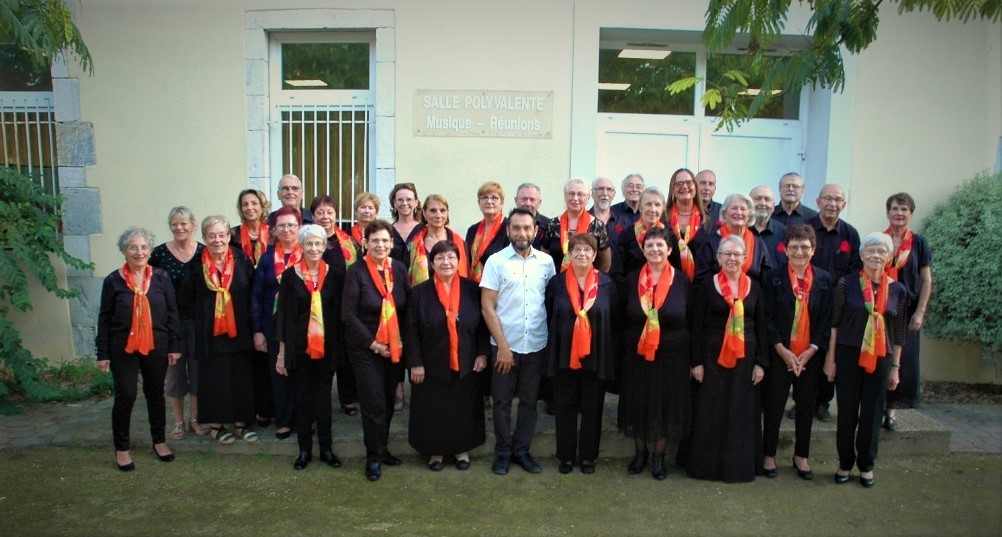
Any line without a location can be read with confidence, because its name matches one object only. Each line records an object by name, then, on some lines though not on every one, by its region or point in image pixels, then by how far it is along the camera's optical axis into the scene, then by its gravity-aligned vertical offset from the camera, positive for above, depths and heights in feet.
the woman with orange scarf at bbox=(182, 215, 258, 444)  16.29 -3.54
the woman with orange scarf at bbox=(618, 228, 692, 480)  15.01 -3.54
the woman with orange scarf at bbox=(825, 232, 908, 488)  14.70 -3.30
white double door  24.88 +1.45
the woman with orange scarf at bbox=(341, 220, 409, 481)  15.21 -3.08
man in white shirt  15.35 -2.80
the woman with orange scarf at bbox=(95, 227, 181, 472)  15.31 -3.41
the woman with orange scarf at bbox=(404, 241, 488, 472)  15.40 -3.89
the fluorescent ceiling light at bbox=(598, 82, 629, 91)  24.97 +3.60
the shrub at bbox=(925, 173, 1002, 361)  21.38 -2.23
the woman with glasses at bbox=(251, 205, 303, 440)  16.49 -2.28
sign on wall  23.17 +2.37
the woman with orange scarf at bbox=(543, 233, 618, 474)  14.99 -3.38
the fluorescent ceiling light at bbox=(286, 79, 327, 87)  24.41 +3.38
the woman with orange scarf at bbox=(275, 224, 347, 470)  15.24 -3.25
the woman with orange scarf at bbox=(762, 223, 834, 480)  15.17 -2.91
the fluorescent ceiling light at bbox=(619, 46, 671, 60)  24.91 +4.79
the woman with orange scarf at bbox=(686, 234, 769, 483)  14.82 -3.94
